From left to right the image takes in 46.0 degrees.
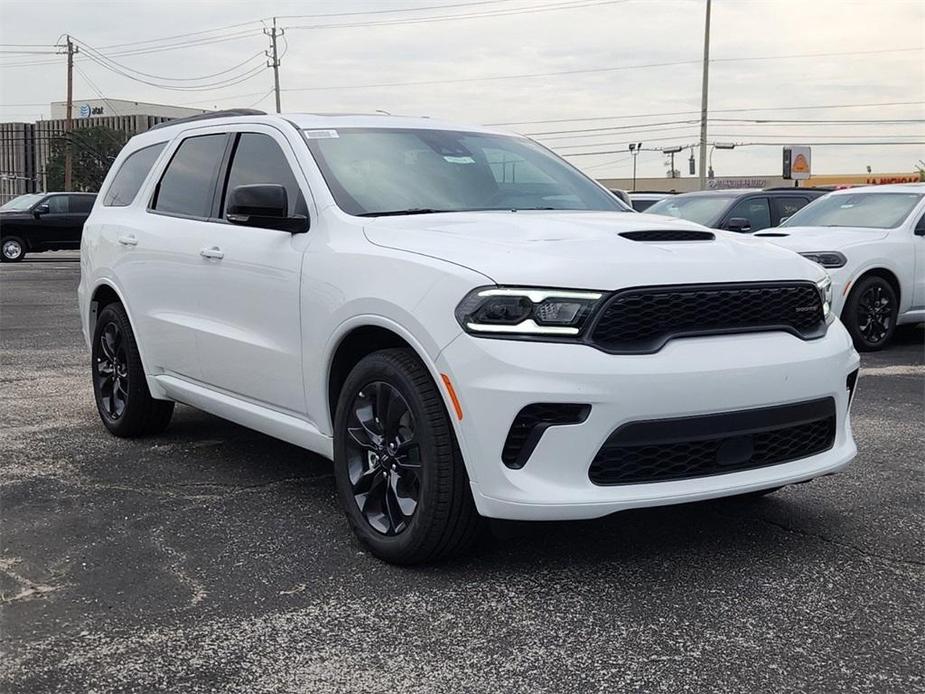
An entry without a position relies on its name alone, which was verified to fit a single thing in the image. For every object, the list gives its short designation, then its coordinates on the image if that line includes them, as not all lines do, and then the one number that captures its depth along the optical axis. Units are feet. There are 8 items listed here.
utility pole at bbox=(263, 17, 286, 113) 200.75
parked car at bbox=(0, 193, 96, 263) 87.81
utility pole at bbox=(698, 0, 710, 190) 125.08
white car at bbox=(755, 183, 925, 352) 32.81
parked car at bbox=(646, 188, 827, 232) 42.57
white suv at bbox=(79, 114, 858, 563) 11.73
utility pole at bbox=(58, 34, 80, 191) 173.99
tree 256.11
